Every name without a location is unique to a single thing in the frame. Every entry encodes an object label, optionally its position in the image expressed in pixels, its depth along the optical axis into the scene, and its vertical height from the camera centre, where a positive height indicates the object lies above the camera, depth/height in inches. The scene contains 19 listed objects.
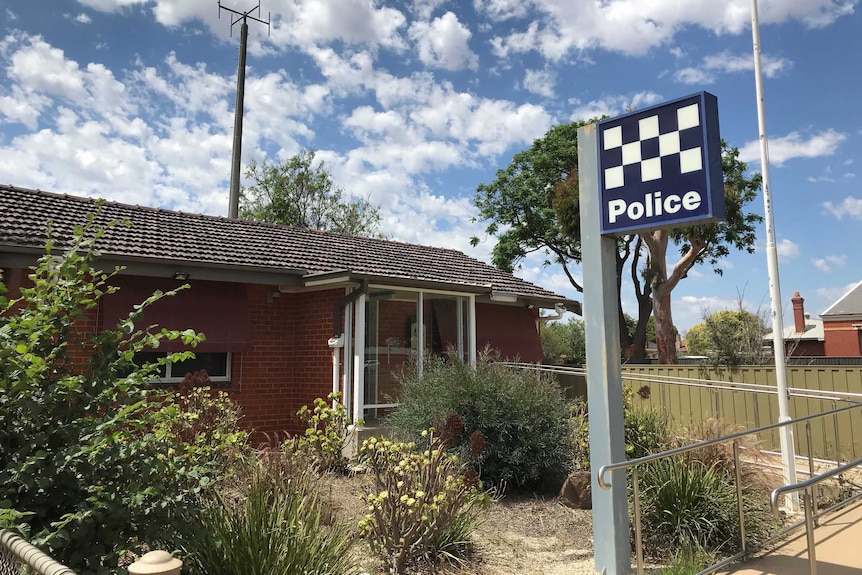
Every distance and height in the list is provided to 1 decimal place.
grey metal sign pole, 185.3 -3.8
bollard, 84.7 -29.0
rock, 255.3 -56.3
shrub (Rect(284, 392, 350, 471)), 280.5 -38.9
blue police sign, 174.7 +58.8
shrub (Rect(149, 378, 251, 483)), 147.9 -26.8
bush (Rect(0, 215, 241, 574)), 120.5 -15.7
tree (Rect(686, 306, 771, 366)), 543.8 +18.1
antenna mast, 815.7 +344.2
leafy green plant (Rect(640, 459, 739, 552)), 203.5 -51.7
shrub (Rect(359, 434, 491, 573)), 181.0 -45.1
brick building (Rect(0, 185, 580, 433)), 362.0 +38.5
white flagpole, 263.9 +19.3
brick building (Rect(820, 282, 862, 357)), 1125.7 +59.9
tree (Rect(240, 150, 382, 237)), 1348.4 +372.7
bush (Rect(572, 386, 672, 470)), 272.8 -34.9
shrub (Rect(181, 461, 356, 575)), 139.8 -43.4
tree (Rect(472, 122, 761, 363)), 938.5 +265.5
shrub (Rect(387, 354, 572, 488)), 278.7 -27.4
